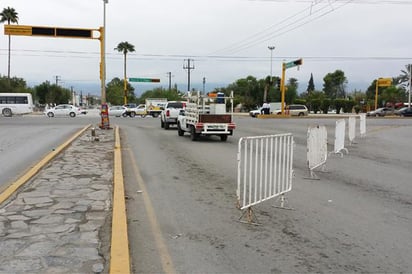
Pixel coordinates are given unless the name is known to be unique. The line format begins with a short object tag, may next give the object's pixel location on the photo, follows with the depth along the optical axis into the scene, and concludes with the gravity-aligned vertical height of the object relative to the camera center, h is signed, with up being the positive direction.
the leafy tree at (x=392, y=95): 97.25 +3.57
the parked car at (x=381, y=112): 66.46 -0.15
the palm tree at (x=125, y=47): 85.38 +11.13
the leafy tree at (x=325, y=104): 82.02 +1.01
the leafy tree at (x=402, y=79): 115.19 +8.21
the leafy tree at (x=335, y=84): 113.75 +6.69
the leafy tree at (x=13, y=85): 82.00 +3.91
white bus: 52.56 +0.10
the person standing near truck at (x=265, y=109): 57.11 +0.00
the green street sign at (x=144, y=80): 69.34 +4.13
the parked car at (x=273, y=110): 58.41 -0.11
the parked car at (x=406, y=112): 63.38 -0.08
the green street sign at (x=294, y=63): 45.28 +4.68
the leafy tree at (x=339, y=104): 81.12 +1.13
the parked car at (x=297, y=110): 57.69 -0.06
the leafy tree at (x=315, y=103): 83.57 +1.26
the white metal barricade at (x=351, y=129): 18.64 -0.76
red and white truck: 19.16 -0.33
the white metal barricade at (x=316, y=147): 9.66 -0.85
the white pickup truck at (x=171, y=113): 27.45 -0.34
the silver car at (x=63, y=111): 54.69 -0.68
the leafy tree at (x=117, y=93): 119.56 +3.61
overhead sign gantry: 24.22 +3.93
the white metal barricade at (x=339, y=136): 14.08 -0.83
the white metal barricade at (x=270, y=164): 7.09 -0.90
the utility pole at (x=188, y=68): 96.66 +8.49
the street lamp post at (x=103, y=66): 24.59 +2.19
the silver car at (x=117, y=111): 57.03 -0.58
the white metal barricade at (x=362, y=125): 22.31 -0.72
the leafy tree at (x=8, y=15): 73.38 +14.36
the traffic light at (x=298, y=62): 45.19 +4.72
